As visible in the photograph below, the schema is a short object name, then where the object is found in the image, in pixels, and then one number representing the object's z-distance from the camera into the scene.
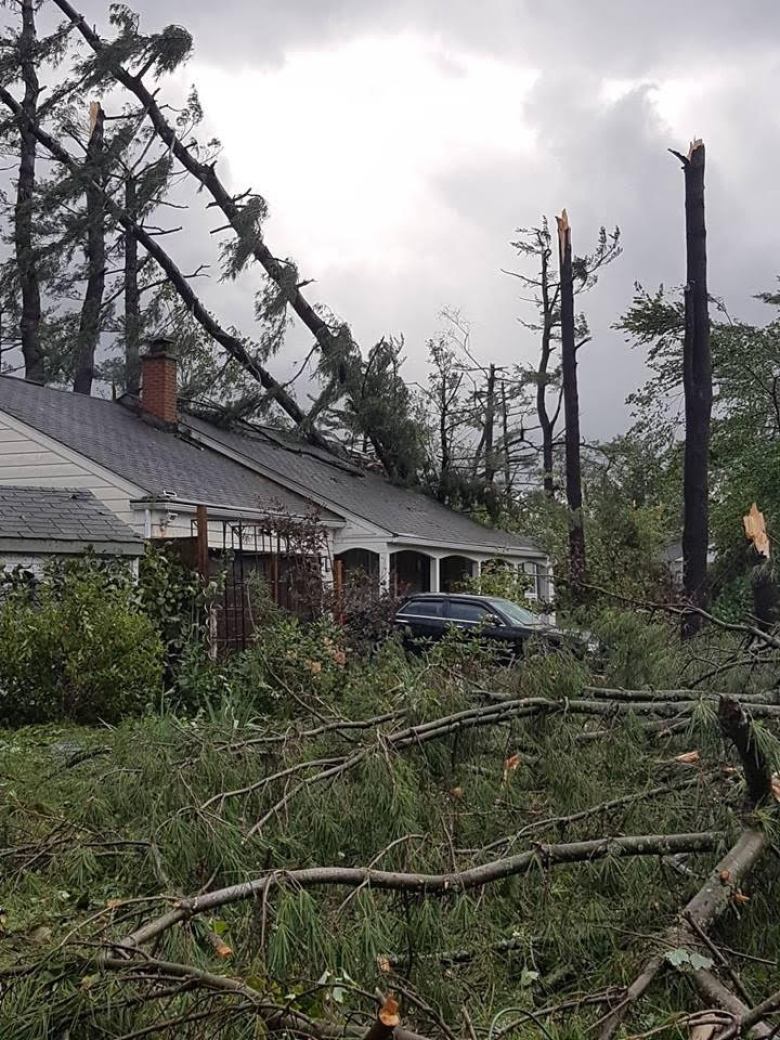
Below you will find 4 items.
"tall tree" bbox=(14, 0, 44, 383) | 24.50
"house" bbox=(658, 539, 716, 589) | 36.28
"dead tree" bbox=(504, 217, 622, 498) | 30.30
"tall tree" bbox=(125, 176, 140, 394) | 24.03
